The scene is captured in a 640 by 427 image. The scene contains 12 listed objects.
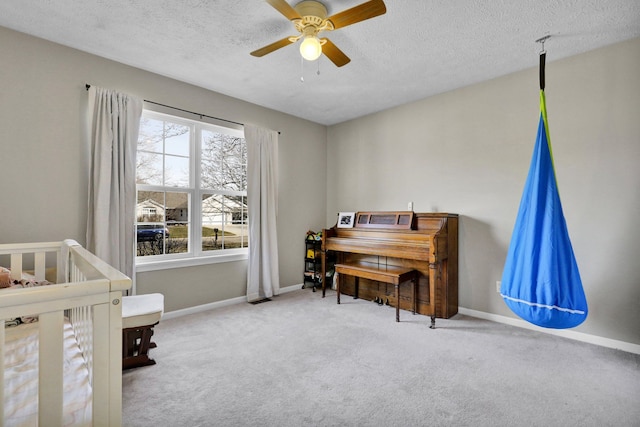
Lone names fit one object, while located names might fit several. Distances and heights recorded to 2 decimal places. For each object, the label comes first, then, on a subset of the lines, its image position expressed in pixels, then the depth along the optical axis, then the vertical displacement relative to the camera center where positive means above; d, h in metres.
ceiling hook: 2.49 +1.46
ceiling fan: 1.83 +1.26
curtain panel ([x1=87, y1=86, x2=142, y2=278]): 2.75 +0.38
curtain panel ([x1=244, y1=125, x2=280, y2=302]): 3.91 +0.05
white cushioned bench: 2.12 -0.76
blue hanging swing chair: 2.25 -0.32
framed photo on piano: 4.23 -0.02
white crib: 0.80 -0.35
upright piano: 3.19 -0.48
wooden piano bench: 3.19 -0.62
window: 3.25 +0.33
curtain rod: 3.00 +1.20
